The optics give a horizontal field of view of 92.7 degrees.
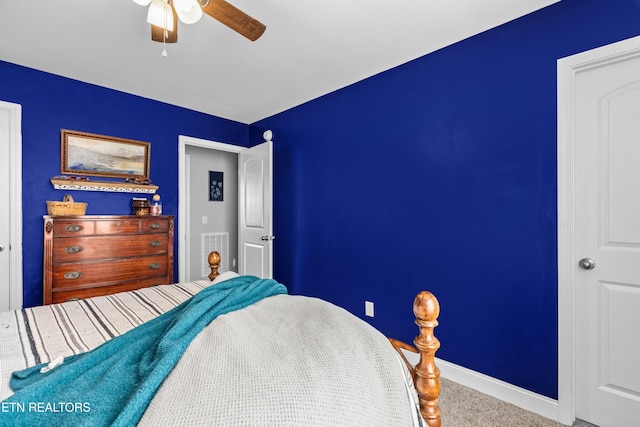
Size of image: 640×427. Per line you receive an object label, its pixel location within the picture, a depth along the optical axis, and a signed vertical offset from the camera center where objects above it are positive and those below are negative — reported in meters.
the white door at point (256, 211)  3.45 +0.04
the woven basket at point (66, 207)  2.56 +0.07
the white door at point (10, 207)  2.55 +0.07
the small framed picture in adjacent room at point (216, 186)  4.94 +0.47
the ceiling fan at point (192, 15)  1.42 +0.99
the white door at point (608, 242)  1.63 -0.16
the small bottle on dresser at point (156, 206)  3.19 +0.10
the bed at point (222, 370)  0.69 -0.43
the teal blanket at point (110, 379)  0.69 -0.44
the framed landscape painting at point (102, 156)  2.83 +0.59
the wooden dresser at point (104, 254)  2.46 -0.34
